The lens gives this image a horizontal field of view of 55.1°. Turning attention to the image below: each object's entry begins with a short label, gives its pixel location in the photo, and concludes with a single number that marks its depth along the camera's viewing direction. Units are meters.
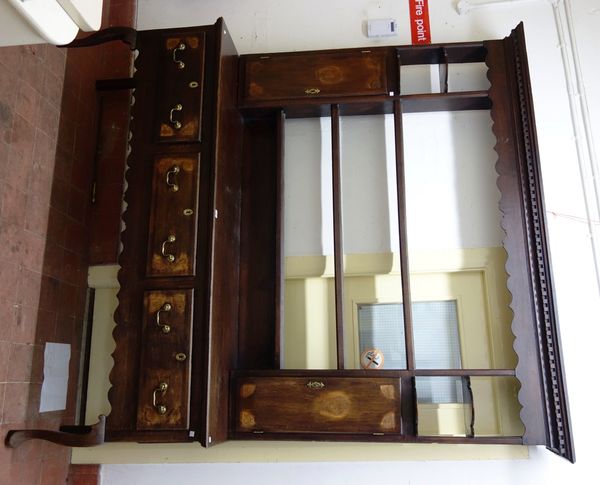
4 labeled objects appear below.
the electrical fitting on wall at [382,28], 2.76
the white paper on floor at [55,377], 2.23
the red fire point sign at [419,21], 2.75
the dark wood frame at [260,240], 2.11
